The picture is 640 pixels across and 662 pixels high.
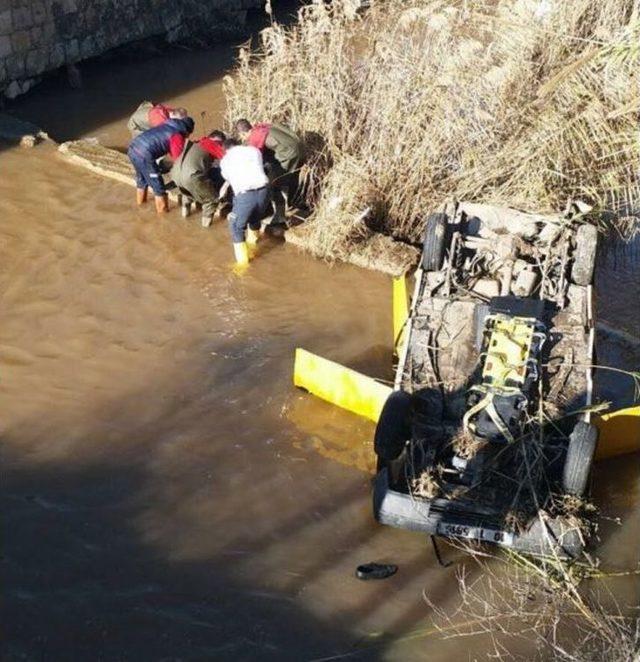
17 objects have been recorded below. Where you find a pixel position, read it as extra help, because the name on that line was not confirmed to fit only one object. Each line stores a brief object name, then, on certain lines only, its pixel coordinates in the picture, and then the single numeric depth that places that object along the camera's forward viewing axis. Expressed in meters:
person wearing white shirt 10.42
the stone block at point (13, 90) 15.06
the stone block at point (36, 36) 15.04
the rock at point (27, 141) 13.24
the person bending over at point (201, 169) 11.05
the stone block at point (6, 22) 14.38
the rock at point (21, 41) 14.77
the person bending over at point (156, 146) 11.20
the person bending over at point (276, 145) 10.81
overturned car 6.80
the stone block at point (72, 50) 15.87
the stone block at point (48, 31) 15.24
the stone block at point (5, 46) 14.56
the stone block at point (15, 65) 14.81
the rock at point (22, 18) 14.57
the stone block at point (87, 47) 16.17
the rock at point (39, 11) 14.85
